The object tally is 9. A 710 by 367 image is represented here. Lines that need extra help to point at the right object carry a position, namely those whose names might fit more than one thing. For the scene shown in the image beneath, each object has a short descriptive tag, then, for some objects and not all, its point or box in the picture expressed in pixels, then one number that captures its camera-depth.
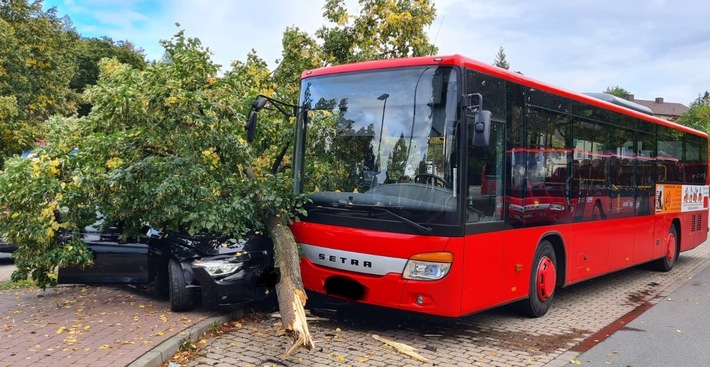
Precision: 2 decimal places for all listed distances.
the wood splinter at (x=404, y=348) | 6.02
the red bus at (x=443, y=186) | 6.21
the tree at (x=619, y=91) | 112.29
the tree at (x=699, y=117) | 52.92
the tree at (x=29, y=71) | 20.69
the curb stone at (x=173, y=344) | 5.37
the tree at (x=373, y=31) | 12.66
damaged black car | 7.06
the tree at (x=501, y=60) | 93.86
